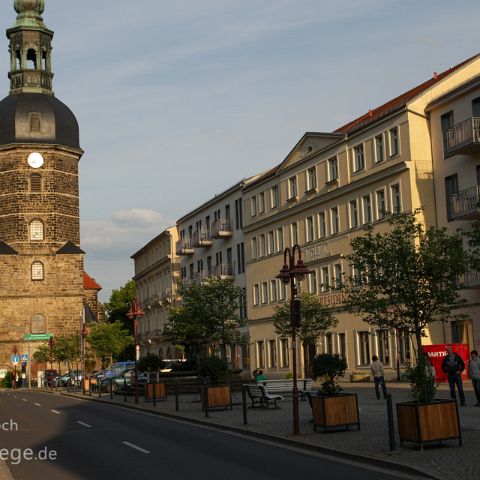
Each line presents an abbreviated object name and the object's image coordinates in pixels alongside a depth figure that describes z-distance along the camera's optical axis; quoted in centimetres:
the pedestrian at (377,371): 2981
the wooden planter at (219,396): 2847
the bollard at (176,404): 3011
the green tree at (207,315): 5272
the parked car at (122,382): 4512
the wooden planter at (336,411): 1941
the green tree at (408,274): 2545
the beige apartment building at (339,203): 4472
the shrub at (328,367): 2128
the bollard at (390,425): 1532
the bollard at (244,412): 2261
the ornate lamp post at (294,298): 2091
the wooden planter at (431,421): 1553
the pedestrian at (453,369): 2528
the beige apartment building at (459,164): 4022
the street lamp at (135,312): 3938
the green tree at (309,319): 4838
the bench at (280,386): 3010
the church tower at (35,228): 8656
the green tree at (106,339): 8750
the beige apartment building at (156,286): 8744
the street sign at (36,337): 8612
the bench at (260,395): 2805
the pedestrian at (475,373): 2522
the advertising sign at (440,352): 3634
